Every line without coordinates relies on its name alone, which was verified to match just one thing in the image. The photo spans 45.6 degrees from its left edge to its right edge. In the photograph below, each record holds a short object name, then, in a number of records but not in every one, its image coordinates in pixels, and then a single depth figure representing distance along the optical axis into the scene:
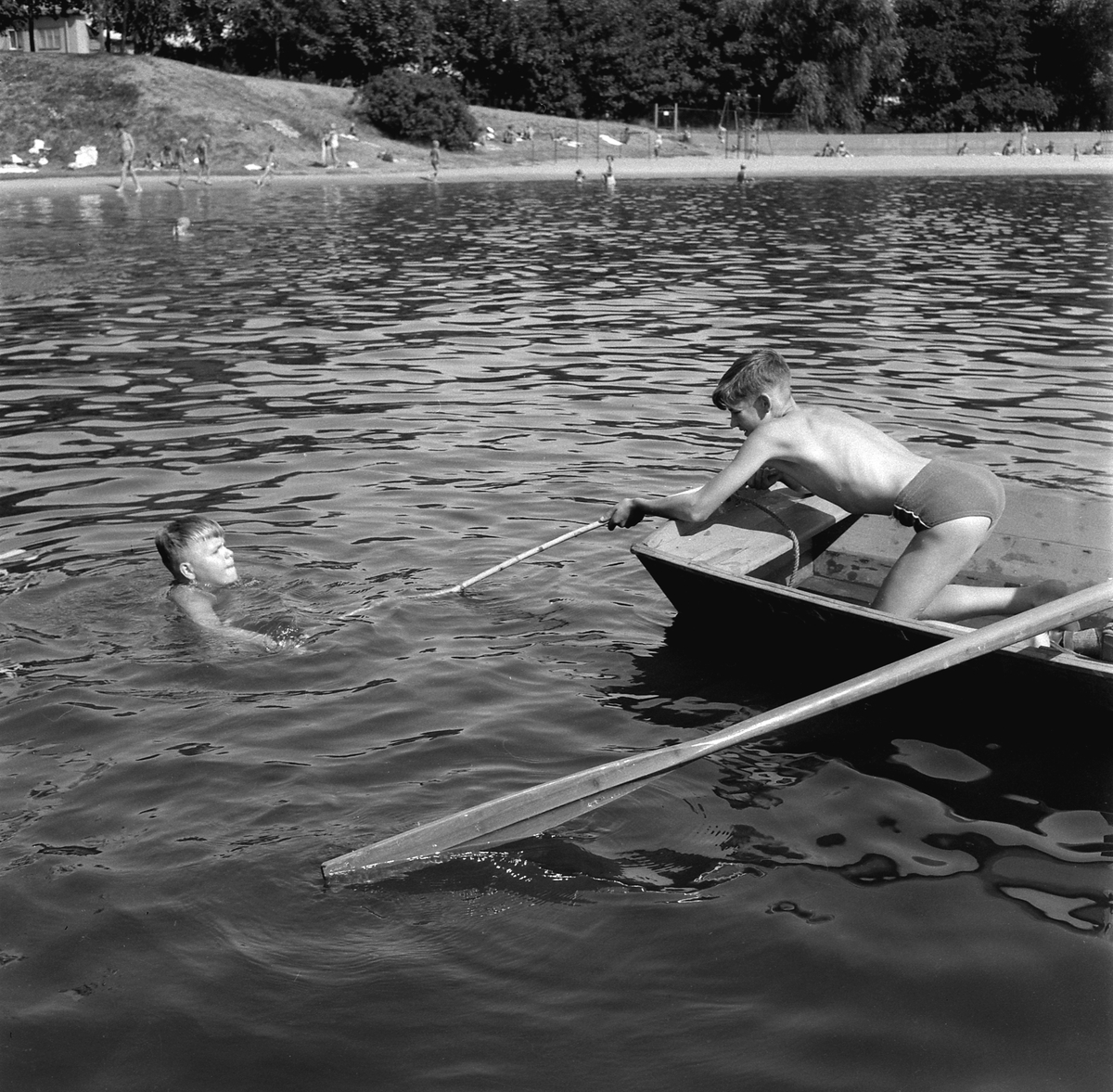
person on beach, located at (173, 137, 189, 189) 43.98
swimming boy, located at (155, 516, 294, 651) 7.76
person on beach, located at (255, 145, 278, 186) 46.38
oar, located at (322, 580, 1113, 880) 5.17
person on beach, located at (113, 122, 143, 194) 41.56
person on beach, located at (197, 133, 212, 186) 45.81
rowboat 6.14
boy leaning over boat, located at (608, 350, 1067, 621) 6.71
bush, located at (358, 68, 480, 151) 59.81
